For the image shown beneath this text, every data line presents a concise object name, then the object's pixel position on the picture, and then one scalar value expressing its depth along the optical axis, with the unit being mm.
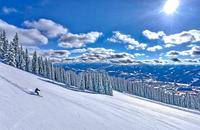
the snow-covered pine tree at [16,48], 54788
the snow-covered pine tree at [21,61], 56068
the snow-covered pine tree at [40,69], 59774
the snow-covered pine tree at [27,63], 58657
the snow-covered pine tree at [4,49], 52558
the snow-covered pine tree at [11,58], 51450
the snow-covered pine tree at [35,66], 58689
